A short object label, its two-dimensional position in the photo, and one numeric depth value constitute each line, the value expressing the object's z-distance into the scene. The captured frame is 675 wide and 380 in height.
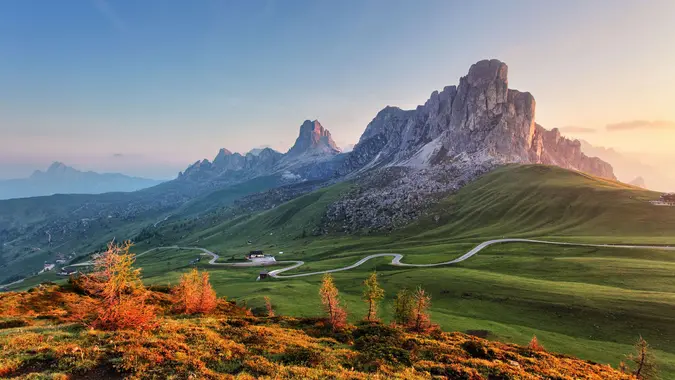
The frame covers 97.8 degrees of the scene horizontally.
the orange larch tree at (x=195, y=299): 56.31
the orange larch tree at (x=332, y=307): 49.71
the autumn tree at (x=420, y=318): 53.56
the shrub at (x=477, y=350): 37.47
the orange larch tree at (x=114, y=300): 32.12
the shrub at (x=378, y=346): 31.91
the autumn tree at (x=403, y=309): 60.91
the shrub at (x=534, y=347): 43.44
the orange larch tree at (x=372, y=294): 62.50
